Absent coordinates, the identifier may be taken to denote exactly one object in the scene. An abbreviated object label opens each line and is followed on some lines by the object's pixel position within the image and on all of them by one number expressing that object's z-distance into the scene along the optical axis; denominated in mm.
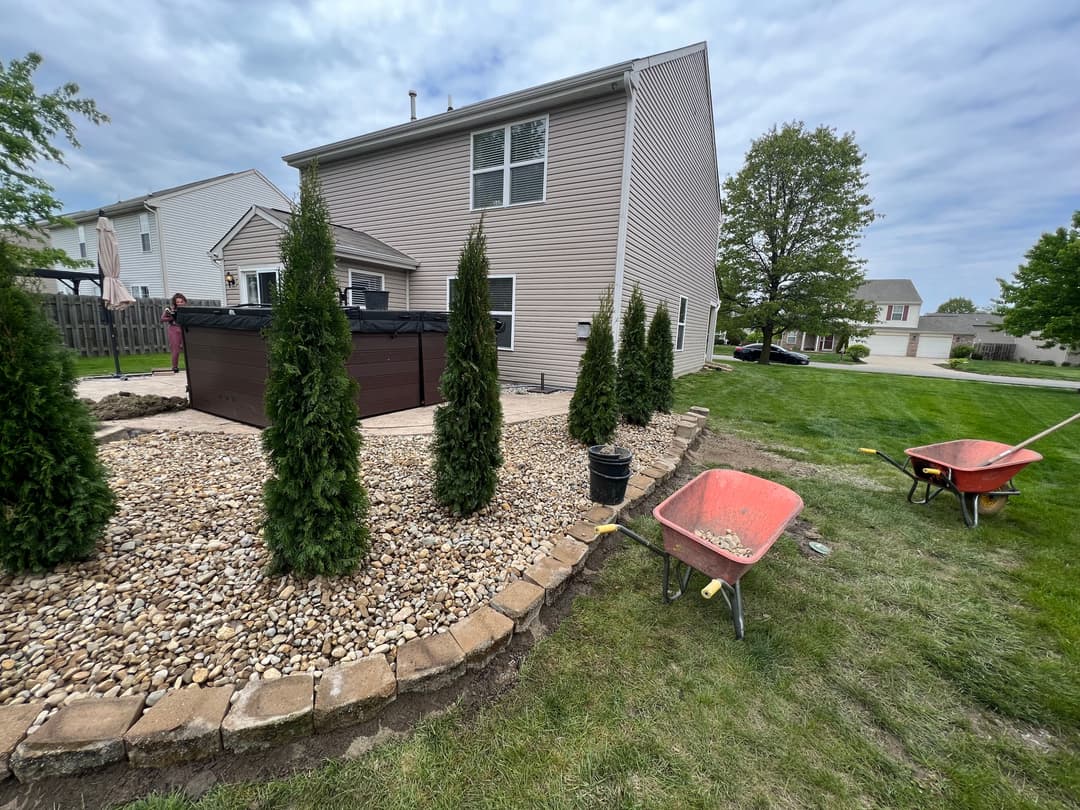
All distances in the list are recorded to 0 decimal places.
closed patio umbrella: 7539
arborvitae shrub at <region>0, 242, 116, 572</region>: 1908
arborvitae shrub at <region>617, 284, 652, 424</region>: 5715
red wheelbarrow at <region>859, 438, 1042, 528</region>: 3400
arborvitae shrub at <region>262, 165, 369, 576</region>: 1999
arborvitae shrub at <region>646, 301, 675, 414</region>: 6254
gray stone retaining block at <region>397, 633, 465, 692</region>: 1735
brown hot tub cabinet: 4734
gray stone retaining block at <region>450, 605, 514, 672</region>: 1901
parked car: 22928
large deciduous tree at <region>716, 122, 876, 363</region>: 16719
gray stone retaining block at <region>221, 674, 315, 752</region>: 1475
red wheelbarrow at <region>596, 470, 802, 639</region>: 2131
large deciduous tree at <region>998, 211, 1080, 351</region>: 12219
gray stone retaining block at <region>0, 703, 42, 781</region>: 1341
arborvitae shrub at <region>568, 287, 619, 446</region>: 4789
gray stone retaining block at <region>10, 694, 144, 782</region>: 1347
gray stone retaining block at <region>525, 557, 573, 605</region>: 2381
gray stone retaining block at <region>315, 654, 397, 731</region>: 1570
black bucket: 3365
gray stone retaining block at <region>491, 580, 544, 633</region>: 2137
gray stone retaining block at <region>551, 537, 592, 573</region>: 2633
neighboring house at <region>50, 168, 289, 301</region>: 17328
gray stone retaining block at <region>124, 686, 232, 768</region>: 1423
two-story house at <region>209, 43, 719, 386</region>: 7543
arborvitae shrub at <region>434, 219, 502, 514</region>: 2814
